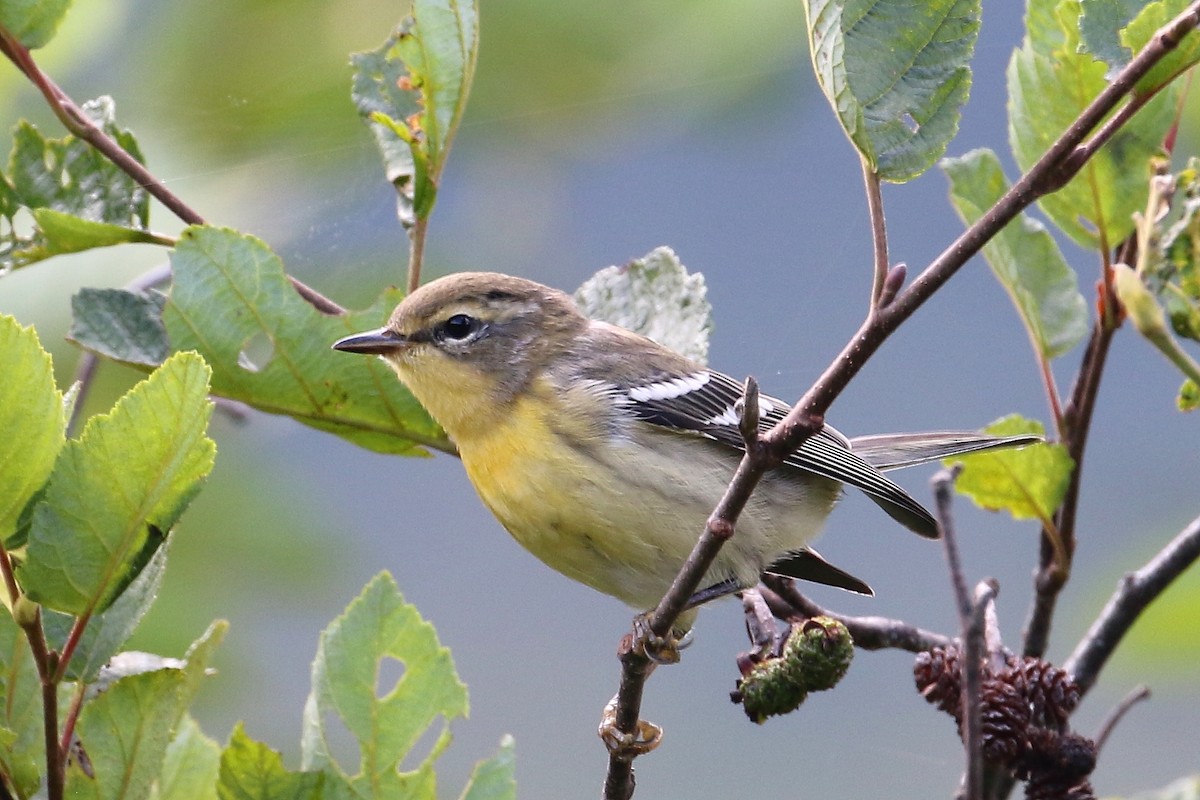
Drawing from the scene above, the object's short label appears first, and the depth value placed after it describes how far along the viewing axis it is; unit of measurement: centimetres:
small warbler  253
